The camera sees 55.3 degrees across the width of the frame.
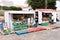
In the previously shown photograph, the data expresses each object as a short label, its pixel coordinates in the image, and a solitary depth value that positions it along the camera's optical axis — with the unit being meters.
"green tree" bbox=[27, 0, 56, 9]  14.26
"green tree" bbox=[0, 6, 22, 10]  15.55
